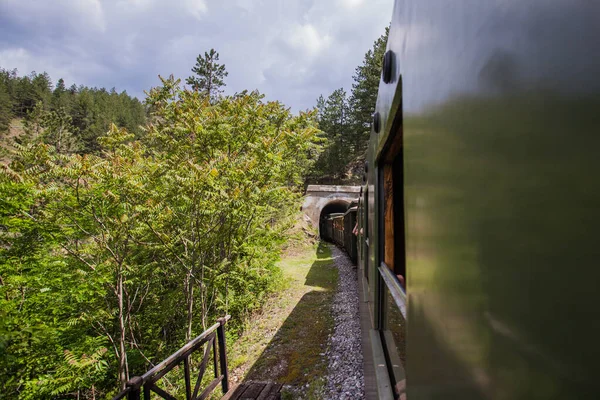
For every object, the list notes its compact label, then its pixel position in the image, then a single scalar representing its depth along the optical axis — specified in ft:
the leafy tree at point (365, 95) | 104.01
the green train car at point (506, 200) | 0.99
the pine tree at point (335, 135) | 130.82
